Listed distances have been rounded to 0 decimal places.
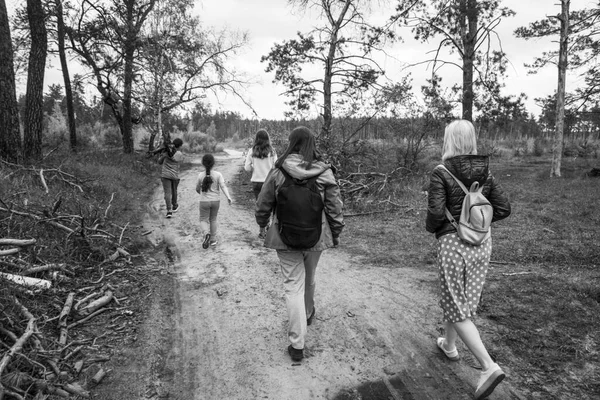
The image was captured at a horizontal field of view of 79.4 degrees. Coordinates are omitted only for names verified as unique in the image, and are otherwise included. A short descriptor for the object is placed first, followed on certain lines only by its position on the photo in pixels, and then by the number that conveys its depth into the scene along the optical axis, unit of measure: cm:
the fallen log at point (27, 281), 379
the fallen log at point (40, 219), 511
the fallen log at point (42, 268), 413
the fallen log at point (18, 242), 422
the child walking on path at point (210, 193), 688
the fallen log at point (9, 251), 402
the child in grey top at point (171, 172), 889
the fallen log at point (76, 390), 273
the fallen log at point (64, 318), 337
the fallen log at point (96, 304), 395
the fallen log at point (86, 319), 367
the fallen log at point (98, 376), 294
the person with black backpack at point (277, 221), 318
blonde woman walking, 285
